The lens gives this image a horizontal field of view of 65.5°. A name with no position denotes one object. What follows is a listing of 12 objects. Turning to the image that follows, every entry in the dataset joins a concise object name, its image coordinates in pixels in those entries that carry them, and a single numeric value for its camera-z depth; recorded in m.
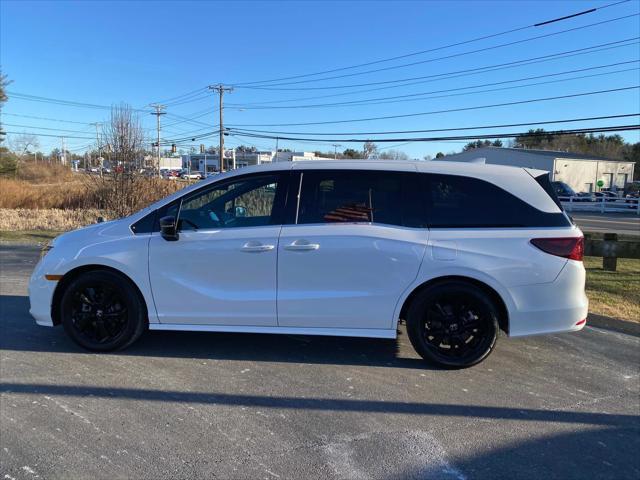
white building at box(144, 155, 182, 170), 123.74
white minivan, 4.30
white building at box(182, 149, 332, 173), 94.60
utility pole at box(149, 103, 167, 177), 72.76
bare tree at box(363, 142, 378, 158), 53.22
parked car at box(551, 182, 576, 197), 40.55
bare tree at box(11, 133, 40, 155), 78.89
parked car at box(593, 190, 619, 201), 44.43
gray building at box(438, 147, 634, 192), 55.72
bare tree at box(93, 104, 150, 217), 16.59
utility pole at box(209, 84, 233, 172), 54.05
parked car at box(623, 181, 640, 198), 59.35
